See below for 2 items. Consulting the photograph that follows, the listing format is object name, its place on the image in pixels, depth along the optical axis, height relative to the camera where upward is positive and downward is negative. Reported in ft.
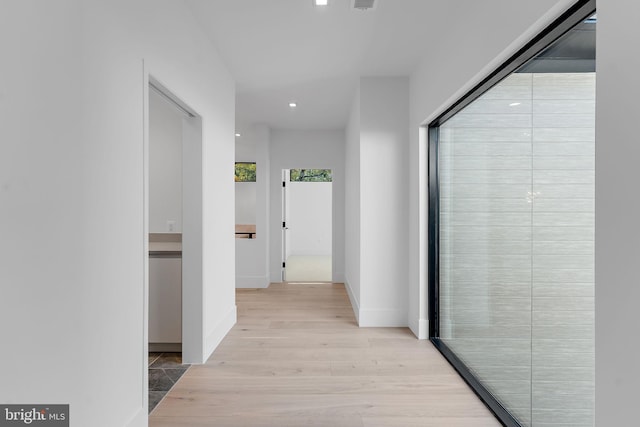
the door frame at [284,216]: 21.50 -0.38
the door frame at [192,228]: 9.74 -0.49
